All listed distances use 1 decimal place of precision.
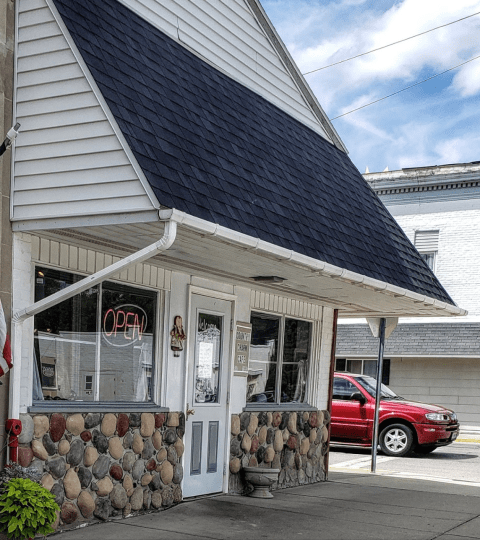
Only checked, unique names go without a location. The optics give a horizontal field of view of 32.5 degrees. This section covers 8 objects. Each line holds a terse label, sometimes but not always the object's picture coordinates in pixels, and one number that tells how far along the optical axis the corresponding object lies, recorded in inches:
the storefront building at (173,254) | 262.1
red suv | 675.4
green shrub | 243.6
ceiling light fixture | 369.1
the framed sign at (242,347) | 412.2
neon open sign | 324.2
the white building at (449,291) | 914.7
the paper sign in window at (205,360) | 386.3
